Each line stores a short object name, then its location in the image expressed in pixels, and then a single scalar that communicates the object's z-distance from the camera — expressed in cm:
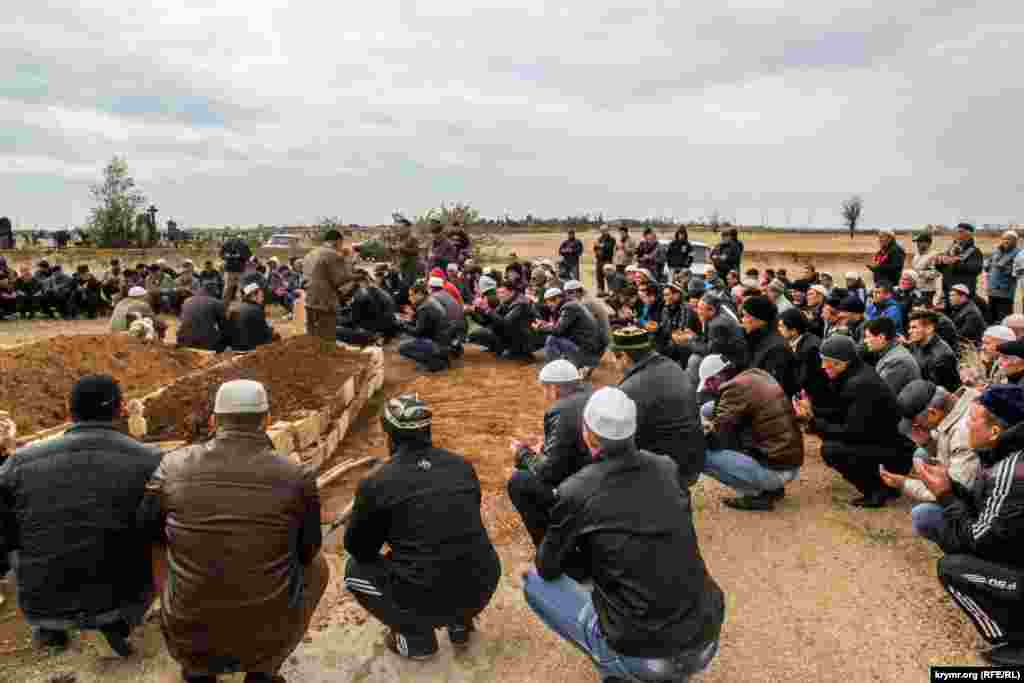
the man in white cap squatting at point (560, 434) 414
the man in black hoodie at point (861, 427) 490
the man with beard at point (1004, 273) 941
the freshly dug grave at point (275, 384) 536
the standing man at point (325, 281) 884
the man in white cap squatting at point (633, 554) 270
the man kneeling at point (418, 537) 317
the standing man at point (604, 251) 1675
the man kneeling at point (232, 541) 283
